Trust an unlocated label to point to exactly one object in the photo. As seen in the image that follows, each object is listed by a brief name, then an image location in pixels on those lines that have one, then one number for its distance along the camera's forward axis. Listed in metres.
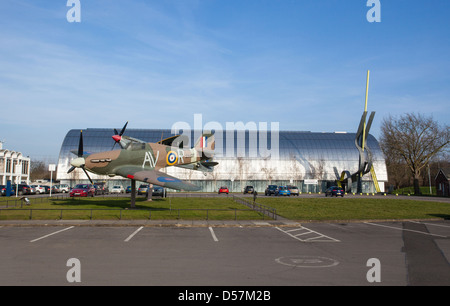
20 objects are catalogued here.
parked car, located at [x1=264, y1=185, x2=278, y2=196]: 60.62
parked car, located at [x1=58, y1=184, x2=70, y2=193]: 64.94
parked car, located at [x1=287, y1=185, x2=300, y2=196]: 58.86
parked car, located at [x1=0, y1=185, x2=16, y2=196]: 52.67
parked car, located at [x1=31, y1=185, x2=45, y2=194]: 61.87
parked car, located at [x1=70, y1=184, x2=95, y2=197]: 48.03
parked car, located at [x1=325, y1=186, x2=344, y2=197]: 55.98
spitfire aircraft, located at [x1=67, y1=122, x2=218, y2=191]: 27.62
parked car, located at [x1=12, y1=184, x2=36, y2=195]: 56.21
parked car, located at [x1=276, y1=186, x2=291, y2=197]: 57.59
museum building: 81.25
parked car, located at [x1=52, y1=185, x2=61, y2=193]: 62.67
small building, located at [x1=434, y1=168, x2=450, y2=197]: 73.45
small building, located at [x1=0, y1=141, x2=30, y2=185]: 80.00
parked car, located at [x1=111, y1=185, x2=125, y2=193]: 65.21
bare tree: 78.00
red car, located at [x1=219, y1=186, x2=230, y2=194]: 67.03
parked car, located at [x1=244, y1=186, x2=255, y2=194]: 66.91
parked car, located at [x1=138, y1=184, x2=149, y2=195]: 54.33
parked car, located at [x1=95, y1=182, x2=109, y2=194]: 57.64
